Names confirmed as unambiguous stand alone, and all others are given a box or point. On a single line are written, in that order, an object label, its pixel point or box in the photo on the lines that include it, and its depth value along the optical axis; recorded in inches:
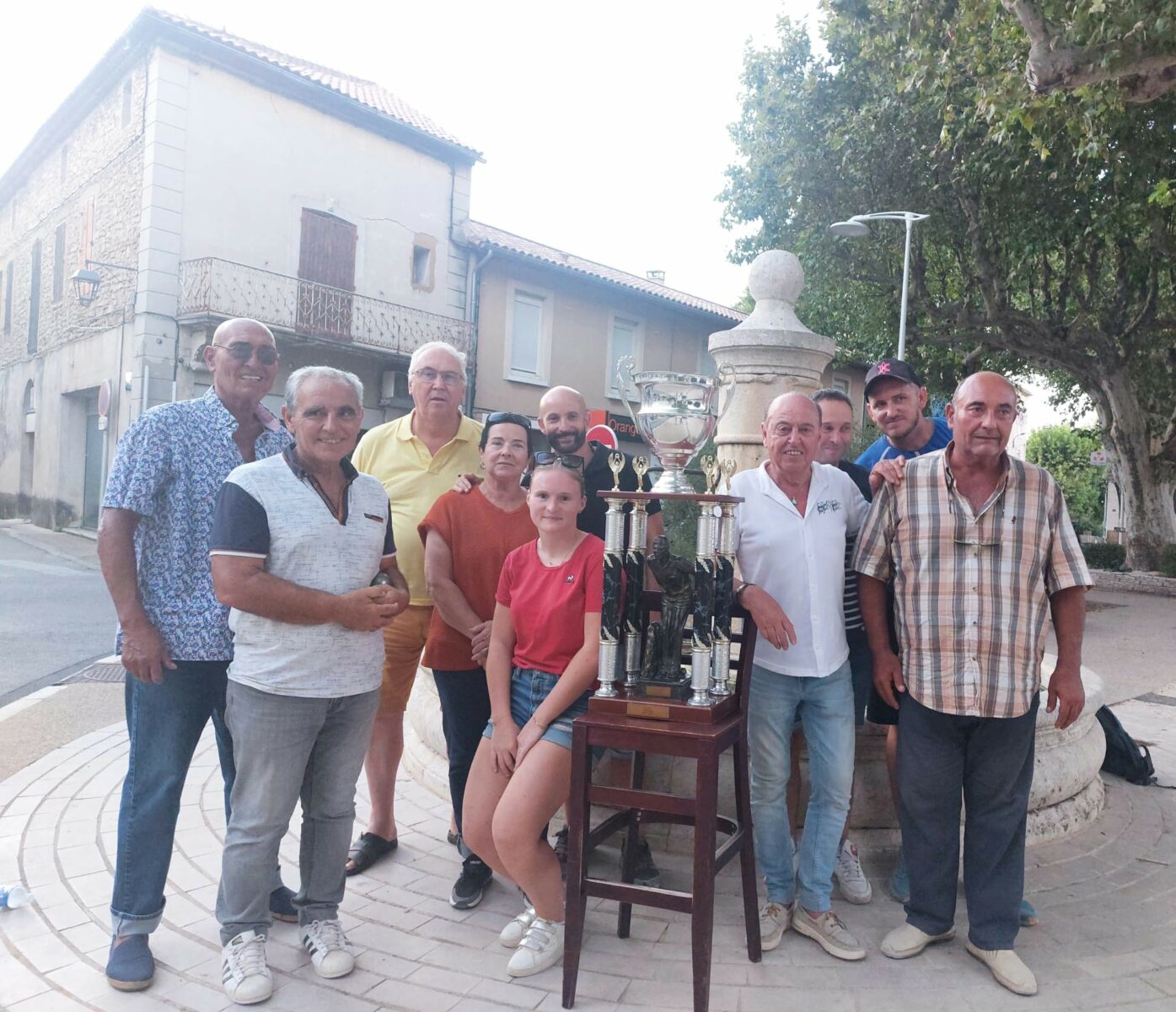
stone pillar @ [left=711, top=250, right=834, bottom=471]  209.6
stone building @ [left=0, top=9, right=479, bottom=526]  585.3
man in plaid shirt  112.0
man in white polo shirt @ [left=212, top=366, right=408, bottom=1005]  102.4
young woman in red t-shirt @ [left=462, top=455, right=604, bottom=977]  110.3
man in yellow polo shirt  141.5
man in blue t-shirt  142.2
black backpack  193.9
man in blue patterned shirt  106.0
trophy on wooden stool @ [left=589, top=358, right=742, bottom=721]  108.3
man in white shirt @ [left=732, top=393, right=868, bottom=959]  117.4
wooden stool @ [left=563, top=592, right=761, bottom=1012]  102.1
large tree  449.1
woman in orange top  129.0
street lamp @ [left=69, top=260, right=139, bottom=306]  594.2
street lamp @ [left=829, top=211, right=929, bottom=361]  540.4
